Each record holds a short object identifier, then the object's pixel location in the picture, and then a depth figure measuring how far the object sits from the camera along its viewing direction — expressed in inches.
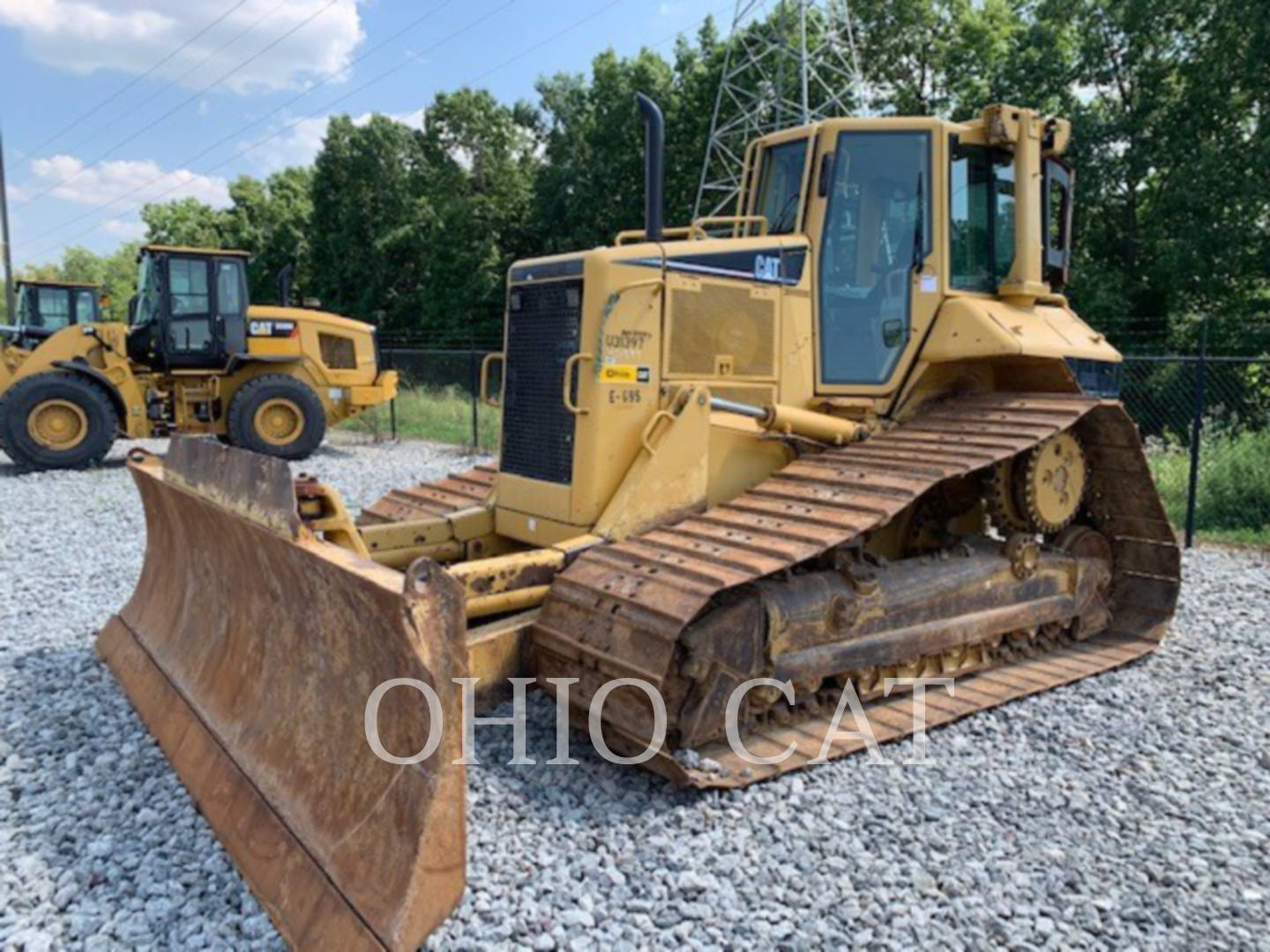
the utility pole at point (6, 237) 1032.8
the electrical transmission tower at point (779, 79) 928.3
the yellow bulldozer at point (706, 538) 121.8
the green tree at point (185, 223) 1829.5
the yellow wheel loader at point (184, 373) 503.2
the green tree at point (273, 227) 1530.5
